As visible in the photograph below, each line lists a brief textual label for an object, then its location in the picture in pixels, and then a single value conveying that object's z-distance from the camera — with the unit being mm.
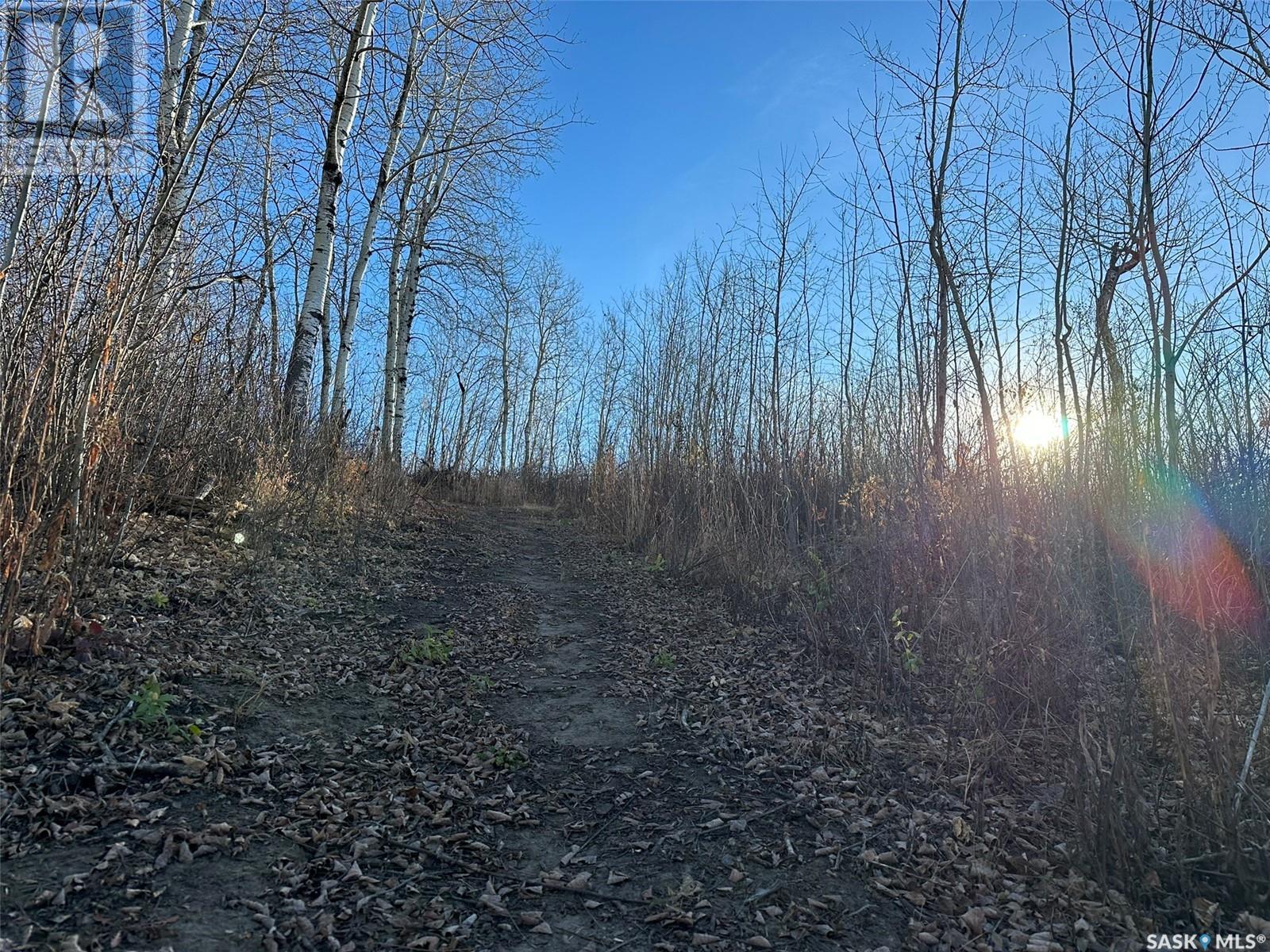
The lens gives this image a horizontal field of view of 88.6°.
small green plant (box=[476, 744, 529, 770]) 2705
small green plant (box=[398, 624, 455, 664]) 3732
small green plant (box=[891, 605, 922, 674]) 3619
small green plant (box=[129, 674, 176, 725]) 2365
